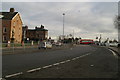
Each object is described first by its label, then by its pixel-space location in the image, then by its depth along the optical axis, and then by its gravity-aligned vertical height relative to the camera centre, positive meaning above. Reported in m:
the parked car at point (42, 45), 19.68 -1.27
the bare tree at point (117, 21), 26.81 +5.19
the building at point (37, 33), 60.73 +3.84
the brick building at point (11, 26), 30.24 +4.16
